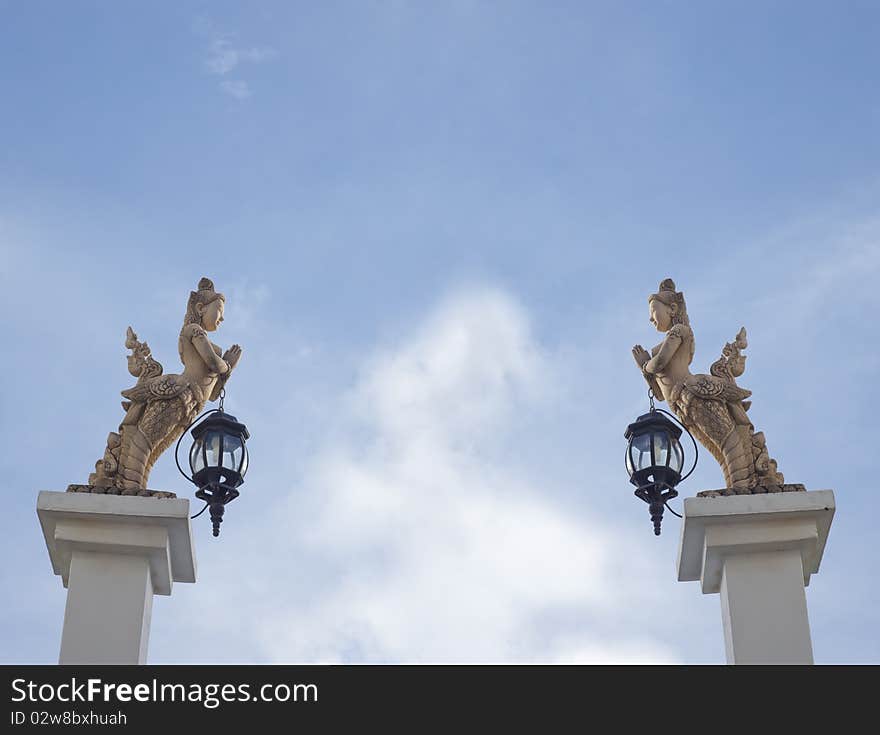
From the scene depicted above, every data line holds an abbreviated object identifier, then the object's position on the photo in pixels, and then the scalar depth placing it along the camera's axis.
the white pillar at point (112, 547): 9.80
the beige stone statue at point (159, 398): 10.39
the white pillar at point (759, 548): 9.81
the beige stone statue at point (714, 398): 10.45
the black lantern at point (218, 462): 9.76
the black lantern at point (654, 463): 9.76
